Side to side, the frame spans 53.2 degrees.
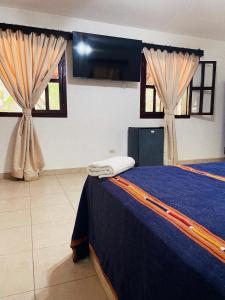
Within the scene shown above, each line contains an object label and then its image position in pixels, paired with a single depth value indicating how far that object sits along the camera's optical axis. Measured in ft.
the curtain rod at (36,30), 10.80
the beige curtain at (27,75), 10.98
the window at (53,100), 11.87
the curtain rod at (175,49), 13.65
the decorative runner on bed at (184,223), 2.21
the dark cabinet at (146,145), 13.26
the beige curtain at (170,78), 13.91
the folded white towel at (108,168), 4.75
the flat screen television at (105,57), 12.06
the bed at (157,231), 2.06
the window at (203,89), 15.21
